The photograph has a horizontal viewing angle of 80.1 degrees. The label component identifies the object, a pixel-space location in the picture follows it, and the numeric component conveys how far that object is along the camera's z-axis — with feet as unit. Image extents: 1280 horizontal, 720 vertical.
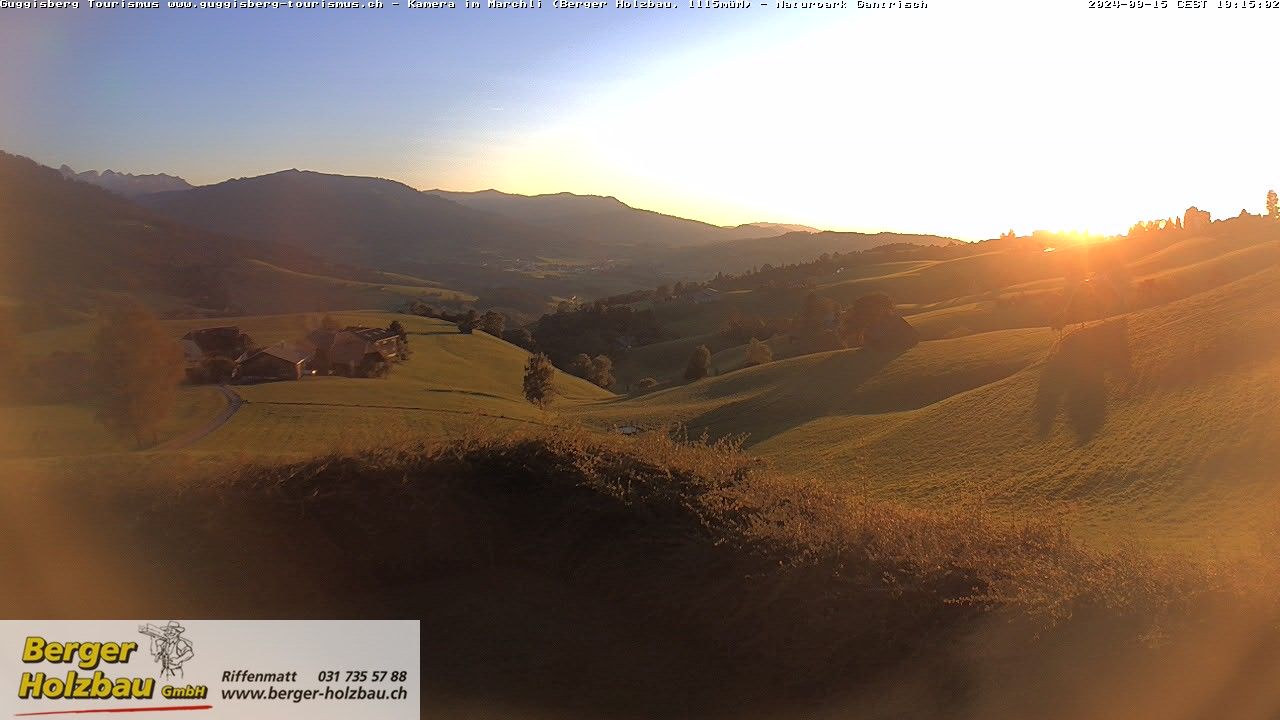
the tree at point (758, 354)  289.94
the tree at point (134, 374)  158.71
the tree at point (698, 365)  297.74
